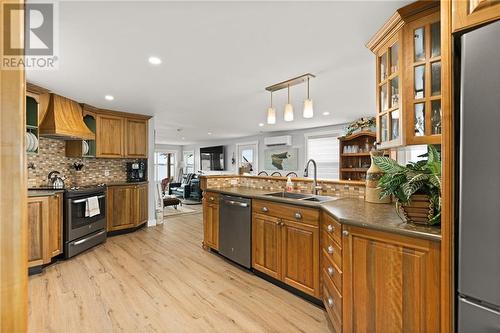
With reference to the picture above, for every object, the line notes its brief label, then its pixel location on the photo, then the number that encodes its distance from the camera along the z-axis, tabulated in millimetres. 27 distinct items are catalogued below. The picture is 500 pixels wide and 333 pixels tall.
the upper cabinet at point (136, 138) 4702
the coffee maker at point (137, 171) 4887
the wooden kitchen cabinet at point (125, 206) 4285
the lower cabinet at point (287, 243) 2168
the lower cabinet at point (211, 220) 3311
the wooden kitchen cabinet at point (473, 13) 960
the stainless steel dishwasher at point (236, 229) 2800
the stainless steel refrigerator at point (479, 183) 954
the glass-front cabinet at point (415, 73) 1533
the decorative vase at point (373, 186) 2186
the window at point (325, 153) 6455
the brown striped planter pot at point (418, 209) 1390
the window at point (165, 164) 11609
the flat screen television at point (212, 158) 10219
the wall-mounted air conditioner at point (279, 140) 7418
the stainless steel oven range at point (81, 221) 3287
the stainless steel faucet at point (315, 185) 2777
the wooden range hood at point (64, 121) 3327
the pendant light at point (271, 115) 2863
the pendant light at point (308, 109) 2562
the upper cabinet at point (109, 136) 4309
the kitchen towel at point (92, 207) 3535
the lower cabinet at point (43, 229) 2855
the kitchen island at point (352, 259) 1278
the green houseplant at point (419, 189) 1383
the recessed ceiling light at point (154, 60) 2289
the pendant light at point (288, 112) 2735
